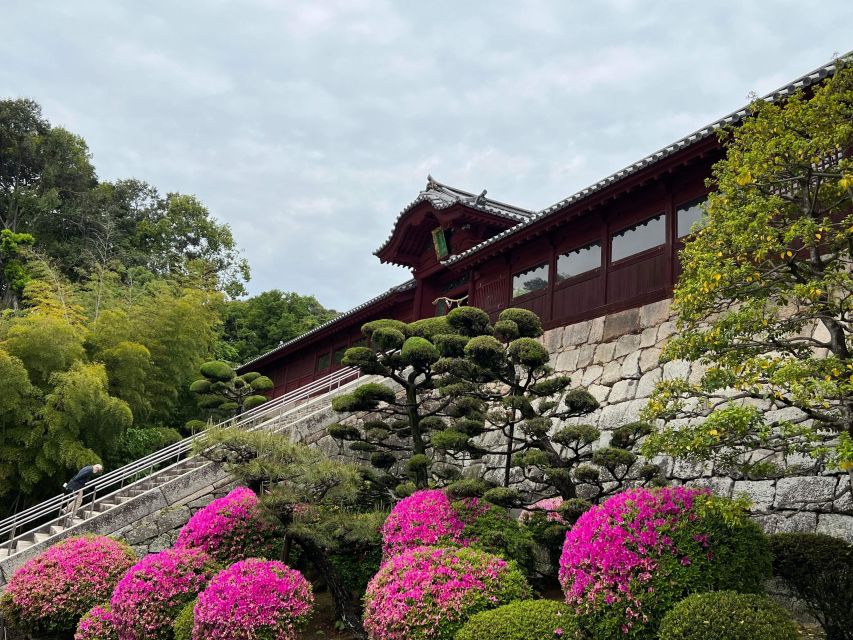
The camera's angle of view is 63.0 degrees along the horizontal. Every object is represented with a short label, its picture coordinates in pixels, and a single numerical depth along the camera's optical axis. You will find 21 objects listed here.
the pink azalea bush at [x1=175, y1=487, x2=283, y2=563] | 9.55
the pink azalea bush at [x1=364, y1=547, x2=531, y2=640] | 6.22
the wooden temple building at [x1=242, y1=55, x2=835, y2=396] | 10.58
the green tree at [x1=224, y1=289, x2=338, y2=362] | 35.53
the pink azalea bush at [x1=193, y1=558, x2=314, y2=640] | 7.29
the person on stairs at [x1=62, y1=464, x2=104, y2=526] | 12.65
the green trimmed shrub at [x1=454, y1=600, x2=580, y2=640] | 5.70
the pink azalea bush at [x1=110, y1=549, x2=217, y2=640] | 8.21
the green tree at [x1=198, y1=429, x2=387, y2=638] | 8.73
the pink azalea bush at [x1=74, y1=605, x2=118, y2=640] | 8.45
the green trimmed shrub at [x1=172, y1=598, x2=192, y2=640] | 7.69
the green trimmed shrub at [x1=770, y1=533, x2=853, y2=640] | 5.36
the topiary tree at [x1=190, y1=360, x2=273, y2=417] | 19.00
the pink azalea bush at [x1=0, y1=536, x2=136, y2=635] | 9.34
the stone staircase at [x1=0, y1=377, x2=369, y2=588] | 11.30
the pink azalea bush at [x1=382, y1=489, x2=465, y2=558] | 7.97
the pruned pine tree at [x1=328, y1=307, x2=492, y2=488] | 9.98
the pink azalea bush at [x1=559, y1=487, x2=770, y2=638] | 5.36
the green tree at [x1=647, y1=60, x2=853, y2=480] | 5.39
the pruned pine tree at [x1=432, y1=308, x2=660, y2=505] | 8.05
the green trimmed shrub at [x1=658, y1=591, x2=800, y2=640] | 4.73
